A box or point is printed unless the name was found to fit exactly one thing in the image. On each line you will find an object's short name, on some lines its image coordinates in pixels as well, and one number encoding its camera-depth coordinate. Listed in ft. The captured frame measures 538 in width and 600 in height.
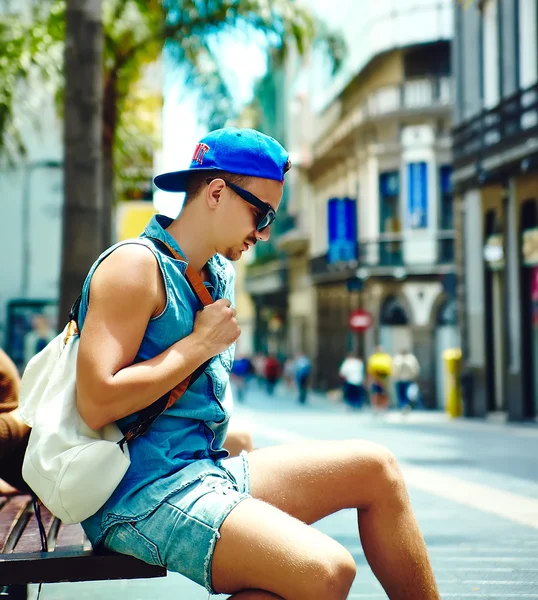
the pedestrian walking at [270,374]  139.44
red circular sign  119.34
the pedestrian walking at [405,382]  89.45
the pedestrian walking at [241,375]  124.26
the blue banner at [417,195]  116.26
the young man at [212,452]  7.52
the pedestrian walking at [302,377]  116.74
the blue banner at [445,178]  115.34
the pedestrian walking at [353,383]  97.66
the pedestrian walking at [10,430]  11.75
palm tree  36.81
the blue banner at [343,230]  123.95
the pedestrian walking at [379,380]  89.56
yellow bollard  79.71
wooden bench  8.00
